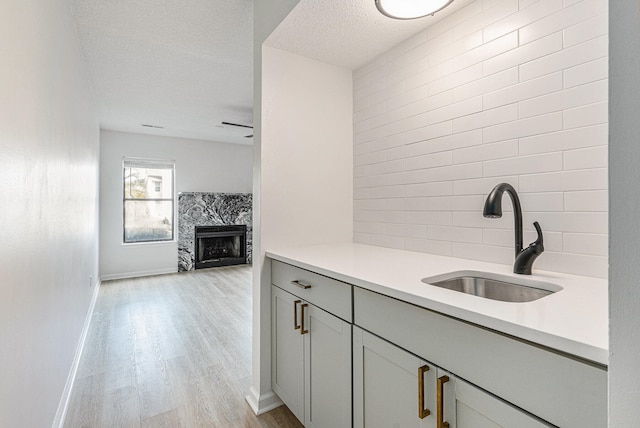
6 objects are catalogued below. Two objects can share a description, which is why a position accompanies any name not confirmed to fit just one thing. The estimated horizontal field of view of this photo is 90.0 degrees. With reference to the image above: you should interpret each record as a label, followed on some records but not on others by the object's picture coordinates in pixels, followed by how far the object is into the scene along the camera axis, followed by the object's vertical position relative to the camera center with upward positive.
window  5.60 +0.23
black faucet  1.17 -0.06
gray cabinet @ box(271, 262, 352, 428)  1.35 -0.68
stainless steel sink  1.14 -0.28
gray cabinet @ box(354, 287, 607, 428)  0.65 -0.38
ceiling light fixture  1.39 +0.92
